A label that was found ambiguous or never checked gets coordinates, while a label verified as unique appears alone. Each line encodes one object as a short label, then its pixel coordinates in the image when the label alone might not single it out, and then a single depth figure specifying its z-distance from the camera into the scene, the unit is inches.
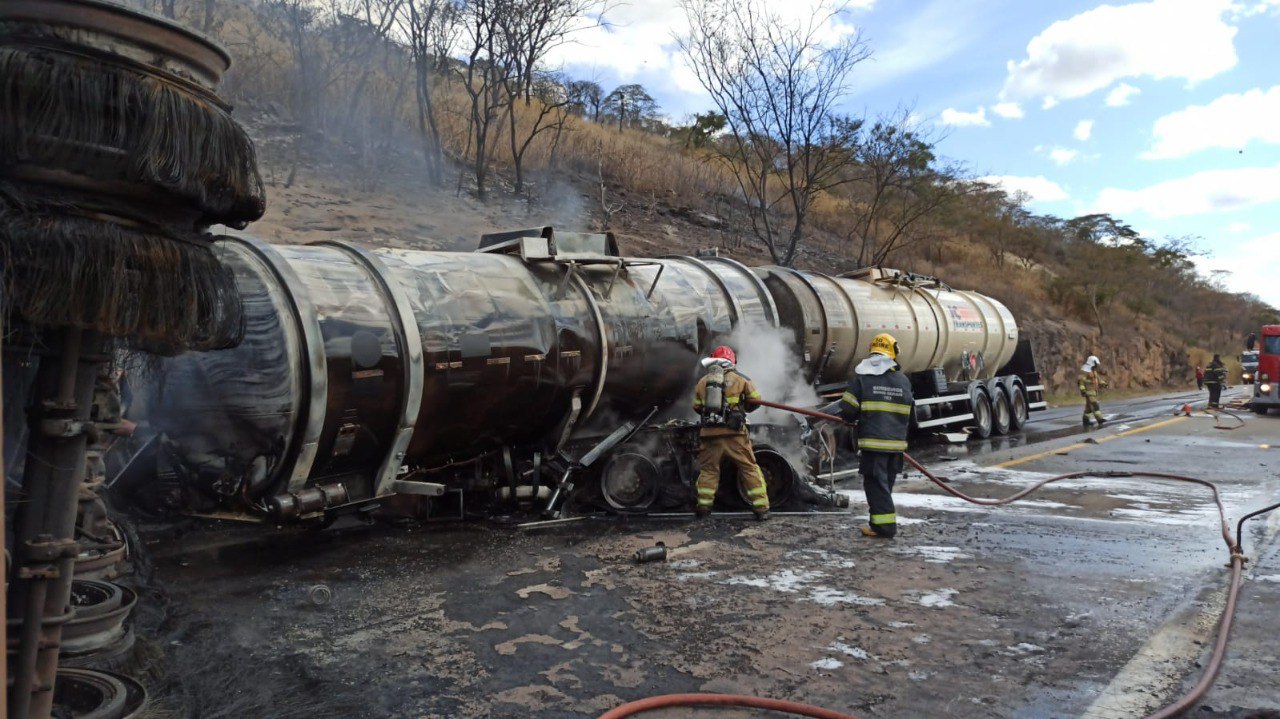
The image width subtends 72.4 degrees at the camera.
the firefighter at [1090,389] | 695.7
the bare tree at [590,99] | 1382.4
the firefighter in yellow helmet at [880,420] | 289.9
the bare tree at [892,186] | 994.7
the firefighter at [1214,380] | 848.3
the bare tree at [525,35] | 819.4
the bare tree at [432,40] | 790.5
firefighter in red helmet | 314.5
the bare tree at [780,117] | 783.7
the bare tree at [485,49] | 805.9
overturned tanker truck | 237.6
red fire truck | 796.6
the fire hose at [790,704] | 147.9
